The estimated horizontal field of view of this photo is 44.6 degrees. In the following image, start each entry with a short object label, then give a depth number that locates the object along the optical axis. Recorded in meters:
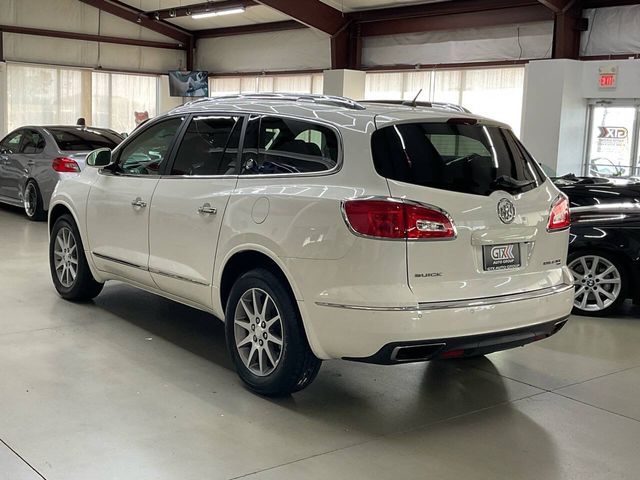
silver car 10.66
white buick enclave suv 3.60
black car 6.16
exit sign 13.31
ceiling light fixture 18.02
